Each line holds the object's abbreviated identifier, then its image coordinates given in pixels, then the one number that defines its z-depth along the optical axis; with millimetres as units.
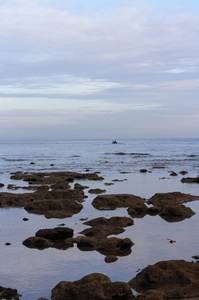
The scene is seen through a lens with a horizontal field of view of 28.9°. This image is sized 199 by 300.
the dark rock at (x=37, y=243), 15023
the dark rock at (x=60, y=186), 32138
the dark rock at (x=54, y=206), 22516
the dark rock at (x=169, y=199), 24202
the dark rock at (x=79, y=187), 31573
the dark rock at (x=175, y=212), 20609
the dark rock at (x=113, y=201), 23812
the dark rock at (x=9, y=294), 10228
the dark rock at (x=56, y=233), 16125
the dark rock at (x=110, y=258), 13219
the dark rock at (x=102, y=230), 16594
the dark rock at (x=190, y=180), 36147
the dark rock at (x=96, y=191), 29498
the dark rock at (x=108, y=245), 14344
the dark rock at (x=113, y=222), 18531
